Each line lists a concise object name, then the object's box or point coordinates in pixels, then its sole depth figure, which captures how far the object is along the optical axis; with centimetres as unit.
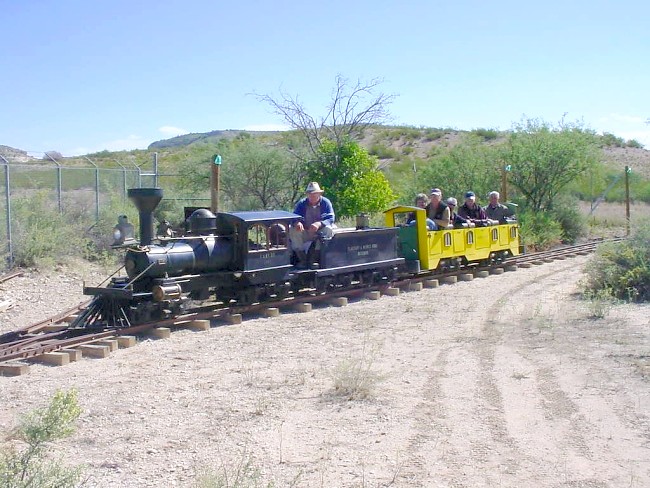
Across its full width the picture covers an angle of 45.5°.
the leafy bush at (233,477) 523
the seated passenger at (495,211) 2197
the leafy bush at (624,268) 1436
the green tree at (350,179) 2575
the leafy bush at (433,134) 8344
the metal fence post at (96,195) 2128
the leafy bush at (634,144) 8519
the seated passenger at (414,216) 1839
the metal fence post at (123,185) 2330
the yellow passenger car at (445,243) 1811
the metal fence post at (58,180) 1951
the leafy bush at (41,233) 1770
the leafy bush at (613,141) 8431
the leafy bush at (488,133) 7806
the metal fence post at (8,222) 1725
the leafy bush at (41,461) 468
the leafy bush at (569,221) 3183
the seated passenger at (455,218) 1973
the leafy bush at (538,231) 2828
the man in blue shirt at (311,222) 1520
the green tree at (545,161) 3166
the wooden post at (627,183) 3484
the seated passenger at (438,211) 1867
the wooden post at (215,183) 1703
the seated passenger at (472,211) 2048
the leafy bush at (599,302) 1259
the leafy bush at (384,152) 7330
